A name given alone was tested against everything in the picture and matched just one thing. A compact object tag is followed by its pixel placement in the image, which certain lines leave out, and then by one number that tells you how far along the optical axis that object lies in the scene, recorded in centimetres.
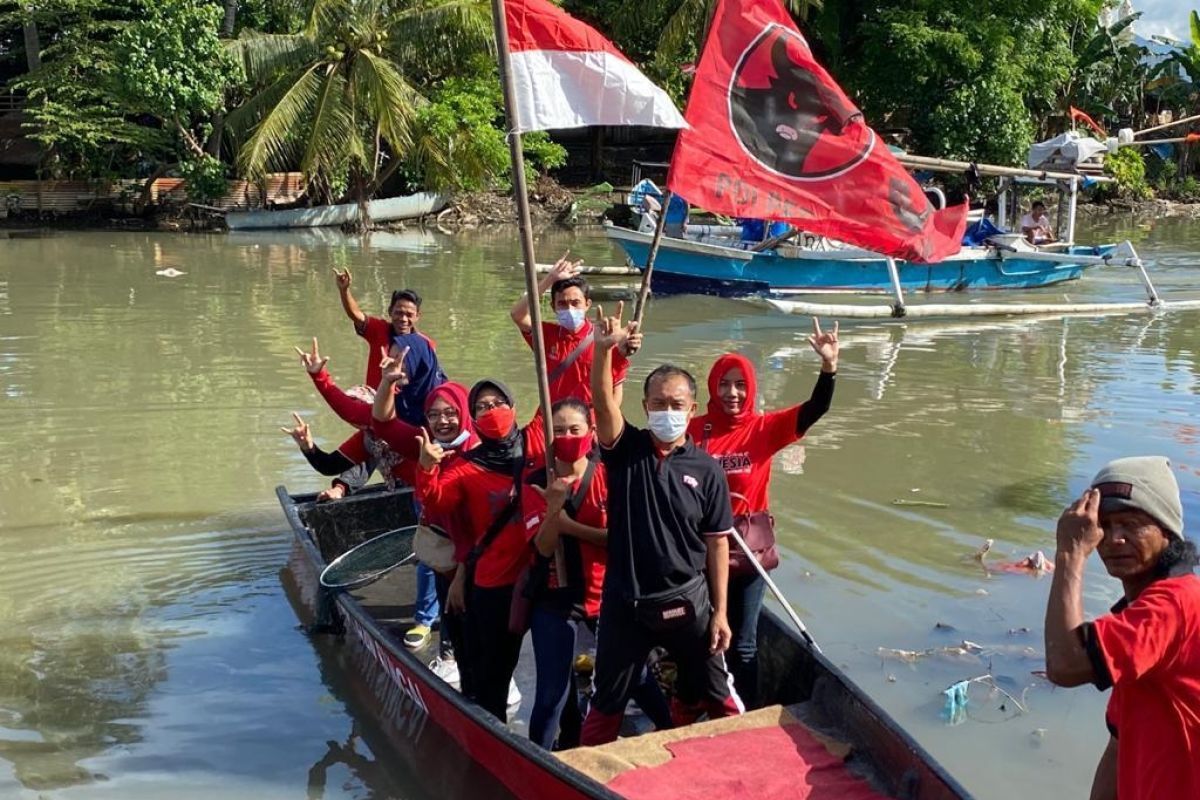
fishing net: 641
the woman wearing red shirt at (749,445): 521
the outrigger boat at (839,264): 1889
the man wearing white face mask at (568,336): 623
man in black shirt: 437
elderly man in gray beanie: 251
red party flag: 591
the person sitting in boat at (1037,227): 2175
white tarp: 1953
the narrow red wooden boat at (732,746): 440
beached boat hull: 3019
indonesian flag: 514
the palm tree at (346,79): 2750
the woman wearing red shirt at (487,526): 494
